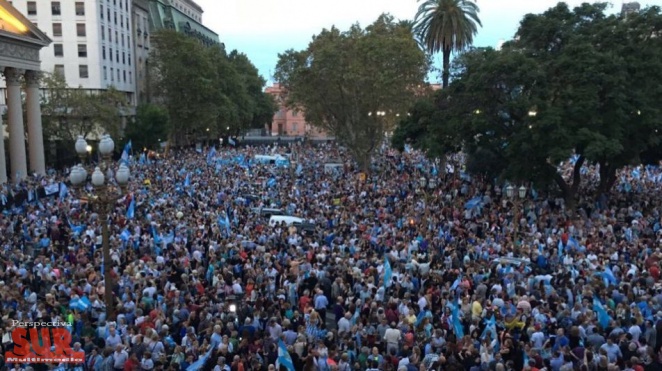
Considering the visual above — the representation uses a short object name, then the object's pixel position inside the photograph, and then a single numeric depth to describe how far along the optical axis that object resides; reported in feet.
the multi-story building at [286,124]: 446.69
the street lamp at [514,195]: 73.35
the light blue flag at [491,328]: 39.34
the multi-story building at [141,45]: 234.58
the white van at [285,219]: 83.69
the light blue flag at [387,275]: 51.47
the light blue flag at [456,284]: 48.79
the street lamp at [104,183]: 38.73
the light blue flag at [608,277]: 50.91
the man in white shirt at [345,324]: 40.88
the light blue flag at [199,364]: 35.42
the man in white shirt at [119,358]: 35.60
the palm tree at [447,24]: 150.30
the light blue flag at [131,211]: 76.59
